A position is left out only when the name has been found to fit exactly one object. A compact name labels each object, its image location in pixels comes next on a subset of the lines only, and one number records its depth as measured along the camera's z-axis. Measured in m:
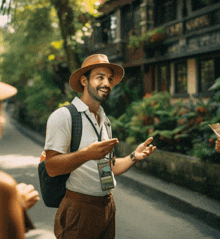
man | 1.98
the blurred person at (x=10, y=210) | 1.09
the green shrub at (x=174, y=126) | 6.05
